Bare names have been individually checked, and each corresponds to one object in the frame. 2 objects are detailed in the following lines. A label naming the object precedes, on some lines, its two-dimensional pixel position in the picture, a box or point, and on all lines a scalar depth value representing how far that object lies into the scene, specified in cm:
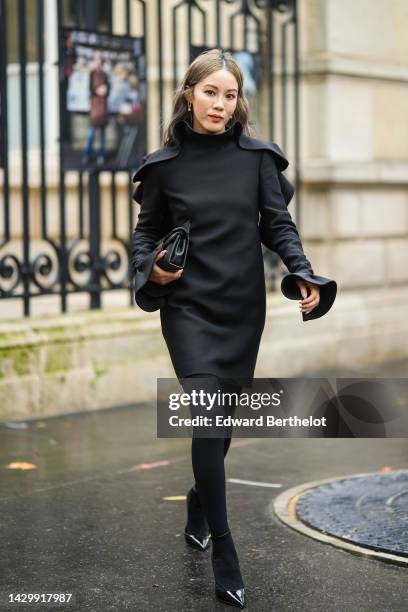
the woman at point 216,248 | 733
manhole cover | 851
